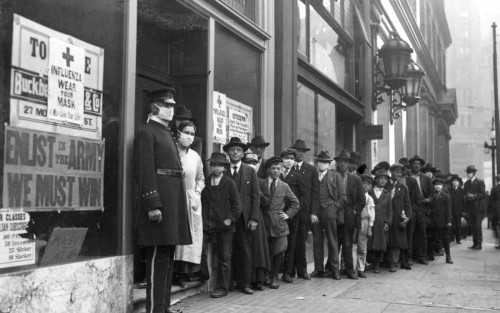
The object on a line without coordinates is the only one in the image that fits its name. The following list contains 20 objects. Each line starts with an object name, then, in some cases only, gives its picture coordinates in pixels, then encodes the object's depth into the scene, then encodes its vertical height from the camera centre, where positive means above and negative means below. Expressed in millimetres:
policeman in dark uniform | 5527 -80
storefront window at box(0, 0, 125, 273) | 4773 +514
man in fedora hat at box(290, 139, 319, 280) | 8906 -206
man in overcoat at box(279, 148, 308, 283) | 8648 -20
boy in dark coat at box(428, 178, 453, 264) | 11602 -425
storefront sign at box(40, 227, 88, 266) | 5168 -460
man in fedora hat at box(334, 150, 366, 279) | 9227 -349
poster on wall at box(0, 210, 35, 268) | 4621 -381
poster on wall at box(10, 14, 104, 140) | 4863 +919
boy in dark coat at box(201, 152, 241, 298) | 7230 -241
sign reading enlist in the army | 4762 +164
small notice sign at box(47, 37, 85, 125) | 5219 +940
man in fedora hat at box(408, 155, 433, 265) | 11508 -362
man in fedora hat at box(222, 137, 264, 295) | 7500 -236
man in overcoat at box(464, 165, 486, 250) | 14641 -204
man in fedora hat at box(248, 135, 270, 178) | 8430 +584
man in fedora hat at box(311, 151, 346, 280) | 9070 -325
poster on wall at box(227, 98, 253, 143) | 8875 +1062
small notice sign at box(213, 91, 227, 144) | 8352 +1004
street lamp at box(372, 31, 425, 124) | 15586 +3090
